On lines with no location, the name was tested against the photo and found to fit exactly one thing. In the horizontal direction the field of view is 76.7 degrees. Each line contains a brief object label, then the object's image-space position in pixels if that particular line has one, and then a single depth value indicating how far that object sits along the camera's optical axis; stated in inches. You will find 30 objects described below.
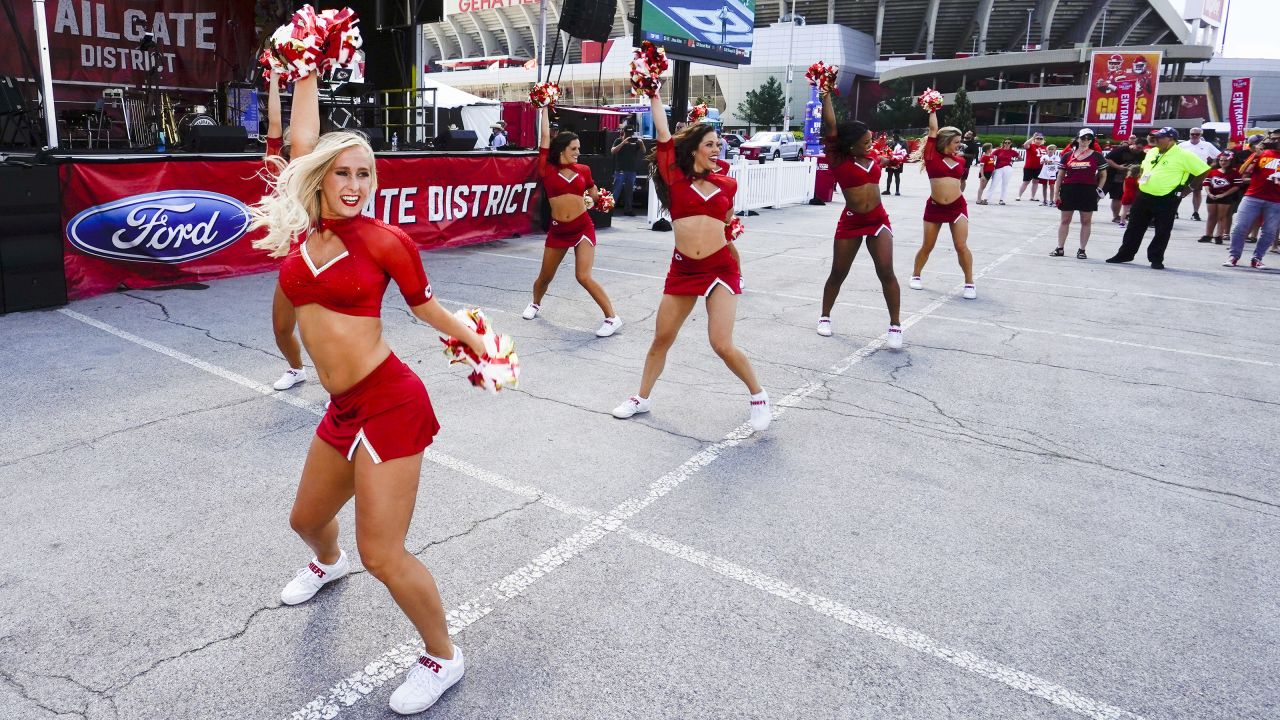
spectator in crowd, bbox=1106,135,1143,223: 637.3
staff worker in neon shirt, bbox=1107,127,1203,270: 447.2
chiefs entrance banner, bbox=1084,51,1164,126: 1370.6
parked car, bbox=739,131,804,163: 1438.2
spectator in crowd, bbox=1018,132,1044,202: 895.7
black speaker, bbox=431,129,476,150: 578.2
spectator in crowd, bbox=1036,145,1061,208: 888.3
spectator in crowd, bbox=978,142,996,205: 879.7
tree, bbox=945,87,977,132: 2353.6
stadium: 2876.5
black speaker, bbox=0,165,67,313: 287.7
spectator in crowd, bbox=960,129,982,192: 854.8
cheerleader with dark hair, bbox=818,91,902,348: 270.5
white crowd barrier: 697.0
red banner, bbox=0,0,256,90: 557.3
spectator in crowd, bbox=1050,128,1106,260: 468.1
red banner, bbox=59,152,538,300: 315.3
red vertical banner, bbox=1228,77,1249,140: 986.8
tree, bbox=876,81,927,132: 2689.5
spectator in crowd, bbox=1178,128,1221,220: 628.0
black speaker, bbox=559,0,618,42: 620.1
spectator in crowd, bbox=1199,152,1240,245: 578.6
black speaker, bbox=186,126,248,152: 407.2
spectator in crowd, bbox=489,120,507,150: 820.6
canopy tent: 1066.1
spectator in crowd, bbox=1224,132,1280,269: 466.0
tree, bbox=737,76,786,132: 2605.8
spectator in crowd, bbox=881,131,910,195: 548.4
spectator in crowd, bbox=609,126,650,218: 673.6
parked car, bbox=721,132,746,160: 1478.5
